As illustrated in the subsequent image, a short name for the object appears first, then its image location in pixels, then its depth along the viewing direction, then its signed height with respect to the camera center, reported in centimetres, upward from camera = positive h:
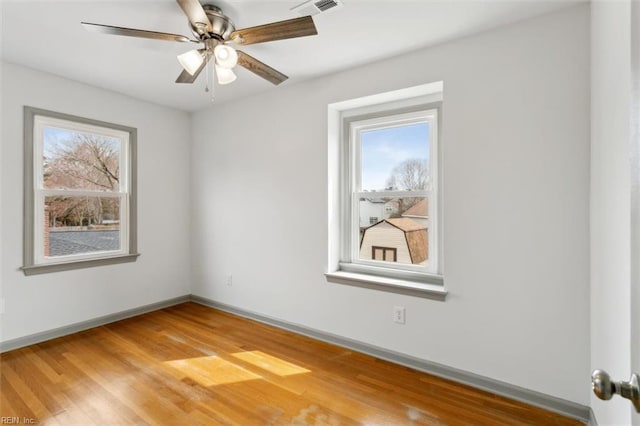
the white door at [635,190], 62 +4
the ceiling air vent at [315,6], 196 +131
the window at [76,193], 304 +22
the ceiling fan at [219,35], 177 +106
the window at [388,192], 276 +20
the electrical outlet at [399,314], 266 -86
